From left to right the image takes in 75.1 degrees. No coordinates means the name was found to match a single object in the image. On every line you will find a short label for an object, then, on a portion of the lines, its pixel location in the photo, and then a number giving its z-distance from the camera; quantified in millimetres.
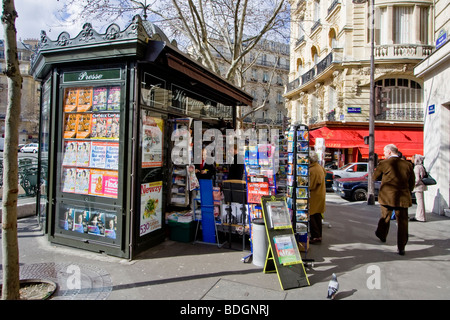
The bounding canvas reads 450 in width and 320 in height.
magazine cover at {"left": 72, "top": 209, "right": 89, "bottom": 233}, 5172
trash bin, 4652
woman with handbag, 8219
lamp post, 11109
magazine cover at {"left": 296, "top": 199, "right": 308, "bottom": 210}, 5298
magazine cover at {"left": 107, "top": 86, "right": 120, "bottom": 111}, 4891
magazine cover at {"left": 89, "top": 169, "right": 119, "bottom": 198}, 4941
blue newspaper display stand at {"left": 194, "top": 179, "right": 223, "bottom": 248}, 5559
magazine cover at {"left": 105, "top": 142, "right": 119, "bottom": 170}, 4930
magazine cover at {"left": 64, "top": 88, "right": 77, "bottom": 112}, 5312
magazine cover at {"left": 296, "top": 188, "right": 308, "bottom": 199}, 5277
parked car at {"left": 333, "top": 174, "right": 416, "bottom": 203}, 12281
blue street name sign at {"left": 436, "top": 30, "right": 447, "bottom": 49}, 9444
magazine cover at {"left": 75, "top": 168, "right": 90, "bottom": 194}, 5199
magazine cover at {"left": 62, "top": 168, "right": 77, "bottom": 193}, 5328
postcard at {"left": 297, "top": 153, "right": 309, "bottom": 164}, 5168
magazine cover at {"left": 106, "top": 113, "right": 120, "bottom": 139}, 4930
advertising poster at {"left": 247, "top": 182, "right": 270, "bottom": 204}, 4961
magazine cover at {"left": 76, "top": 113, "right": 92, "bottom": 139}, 5188
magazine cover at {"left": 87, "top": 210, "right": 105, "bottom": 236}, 5023
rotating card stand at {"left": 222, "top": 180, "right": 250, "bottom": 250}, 5262
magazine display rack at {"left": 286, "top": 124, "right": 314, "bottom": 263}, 5148
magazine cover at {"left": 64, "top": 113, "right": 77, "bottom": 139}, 5332
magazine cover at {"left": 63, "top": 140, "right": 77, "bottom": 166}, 5340
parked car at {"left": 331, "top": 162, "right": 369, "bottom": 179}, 14195
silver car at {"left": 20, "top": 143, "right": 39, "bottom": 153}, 32703
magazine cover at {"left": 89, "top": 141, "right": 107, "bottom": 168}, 5059
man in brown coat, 5488
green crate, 5664
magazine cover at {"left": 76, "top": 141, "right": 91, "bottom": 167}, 5203
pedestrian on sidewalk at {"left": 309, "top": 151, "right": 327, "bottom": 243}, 5738
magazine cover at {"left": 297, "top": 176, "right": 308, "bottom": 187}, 5242
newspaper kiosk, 4750
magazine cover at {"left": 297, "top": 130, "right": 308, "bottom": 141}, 5168
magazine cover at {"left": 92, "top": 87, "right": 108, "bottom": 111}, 5027
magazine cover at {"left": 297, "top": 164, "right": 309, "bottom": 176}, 5184
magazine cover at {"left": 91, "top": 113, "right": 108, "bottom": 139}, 5054
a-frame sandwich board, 4062
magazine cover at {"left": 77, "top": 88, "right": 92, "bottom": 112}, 5164
